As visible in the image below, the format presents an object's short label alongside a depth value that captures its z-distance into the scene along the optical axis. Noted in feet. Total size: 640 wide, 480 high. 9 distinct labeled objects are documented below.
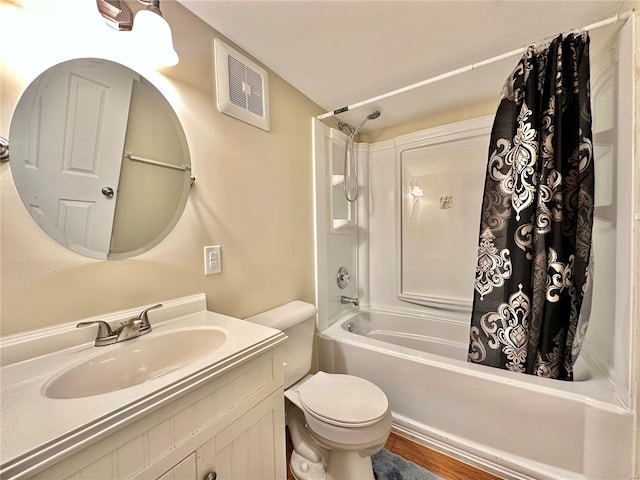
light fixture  2.73
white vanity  1.50
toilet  3.35
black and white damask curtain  3.81
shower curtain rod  3.34
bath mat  4.03
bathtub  3.39
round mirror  2.41
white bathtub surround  3.34
